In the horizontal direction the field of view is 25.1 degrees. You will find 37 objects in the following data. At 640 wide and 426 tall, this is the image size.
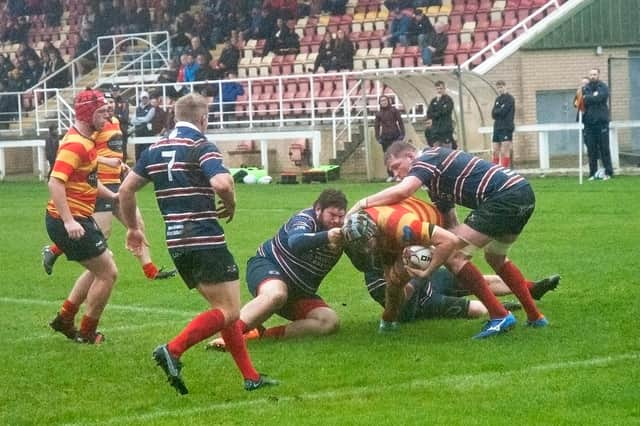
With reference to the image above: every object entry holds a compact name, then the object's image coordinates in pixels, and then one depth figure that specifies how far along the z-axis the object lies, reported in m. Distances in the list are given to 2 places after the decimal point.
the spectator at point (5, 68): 43.41
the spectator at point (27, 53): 43.66
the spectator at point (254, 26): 38.91
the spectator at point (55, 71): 42.50
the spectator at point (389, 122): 28.38
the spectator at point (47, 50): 42.88
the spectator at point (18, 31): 47.53
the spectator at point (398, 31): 34.78
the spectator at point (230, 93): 35.00
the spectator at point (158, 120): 33.66
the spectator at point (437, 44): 33.44
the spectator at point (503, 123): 26.88
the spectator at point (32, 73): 42.94
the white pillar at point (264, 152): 32.78
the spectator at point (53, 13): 47.97
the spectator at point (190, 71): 36.16
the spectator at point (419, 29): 33.88
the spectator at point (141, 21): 43.31
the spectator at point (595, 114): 25.03
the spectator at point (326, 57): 34.62
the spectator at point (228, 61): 36.91
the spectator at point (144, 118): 33.69
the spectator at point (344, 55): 34.38
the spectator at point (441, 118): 27.38
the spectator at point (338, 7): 38.59
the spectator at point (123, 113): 32.47
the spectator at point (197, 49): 37.23
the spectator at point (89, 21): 44.69
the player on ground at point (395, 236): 9.02
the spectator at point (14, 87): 41.94
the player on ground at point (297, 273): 9.61
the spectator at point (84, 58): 42.94
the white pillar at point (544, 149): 27.98
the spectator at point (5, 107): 41.50
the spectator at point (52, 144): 32.00
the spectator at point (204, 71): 36.16
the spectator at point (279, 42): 37.72
